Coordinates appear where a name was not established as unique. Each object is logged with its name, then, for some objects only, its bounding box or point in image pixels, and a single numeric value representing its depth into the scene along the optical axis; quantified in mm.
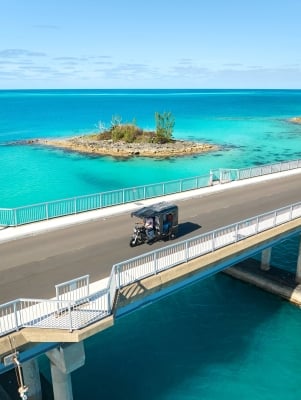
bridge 13109
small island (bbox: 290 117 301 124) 130837
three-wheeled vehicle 19484
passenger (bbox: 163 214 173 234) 20078
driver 19672
